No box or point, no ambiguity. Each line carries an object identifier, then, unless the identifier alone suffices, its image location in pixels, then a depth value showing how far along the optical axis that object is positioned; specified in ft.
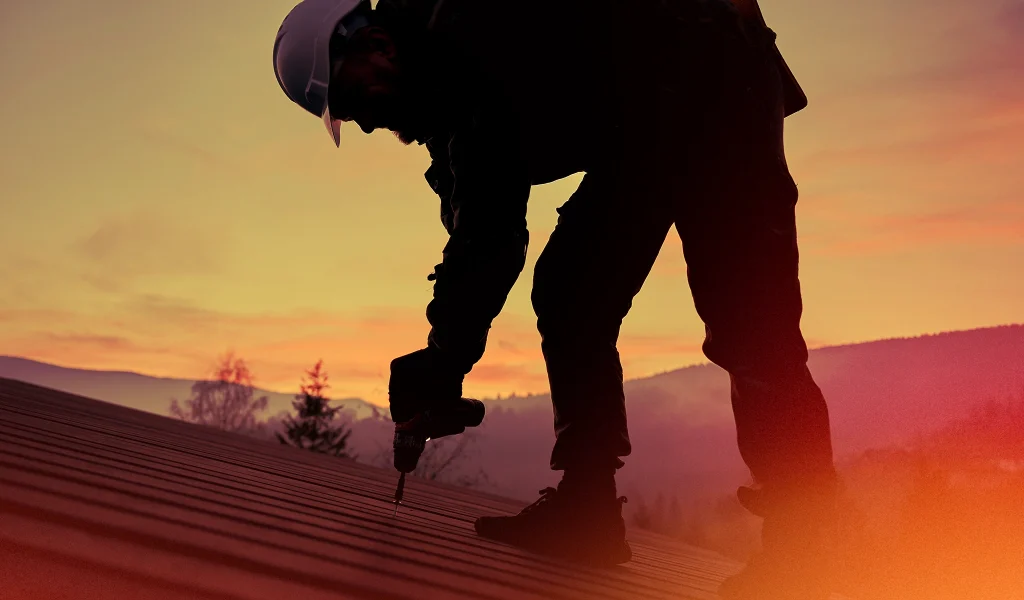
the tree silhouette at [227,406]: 127.65
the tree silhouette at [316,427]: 99.04
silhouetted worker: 7.28
